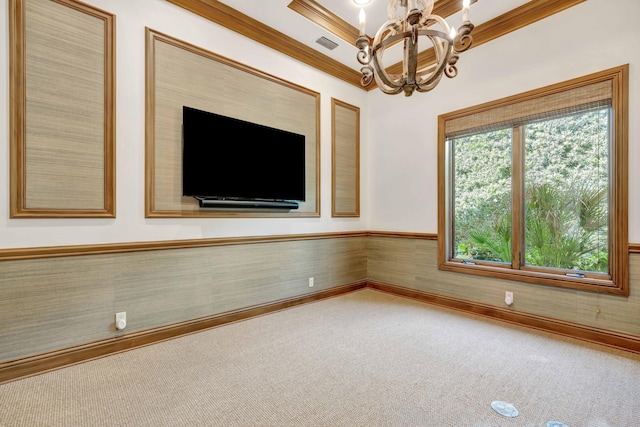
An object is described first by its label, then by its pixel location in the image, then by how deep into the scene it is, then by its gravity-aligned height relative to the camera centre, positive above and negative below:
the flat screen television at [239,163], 2.76 +0.51
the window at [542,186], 2.62 +0.28
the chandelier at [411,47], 1.83 +1.06
